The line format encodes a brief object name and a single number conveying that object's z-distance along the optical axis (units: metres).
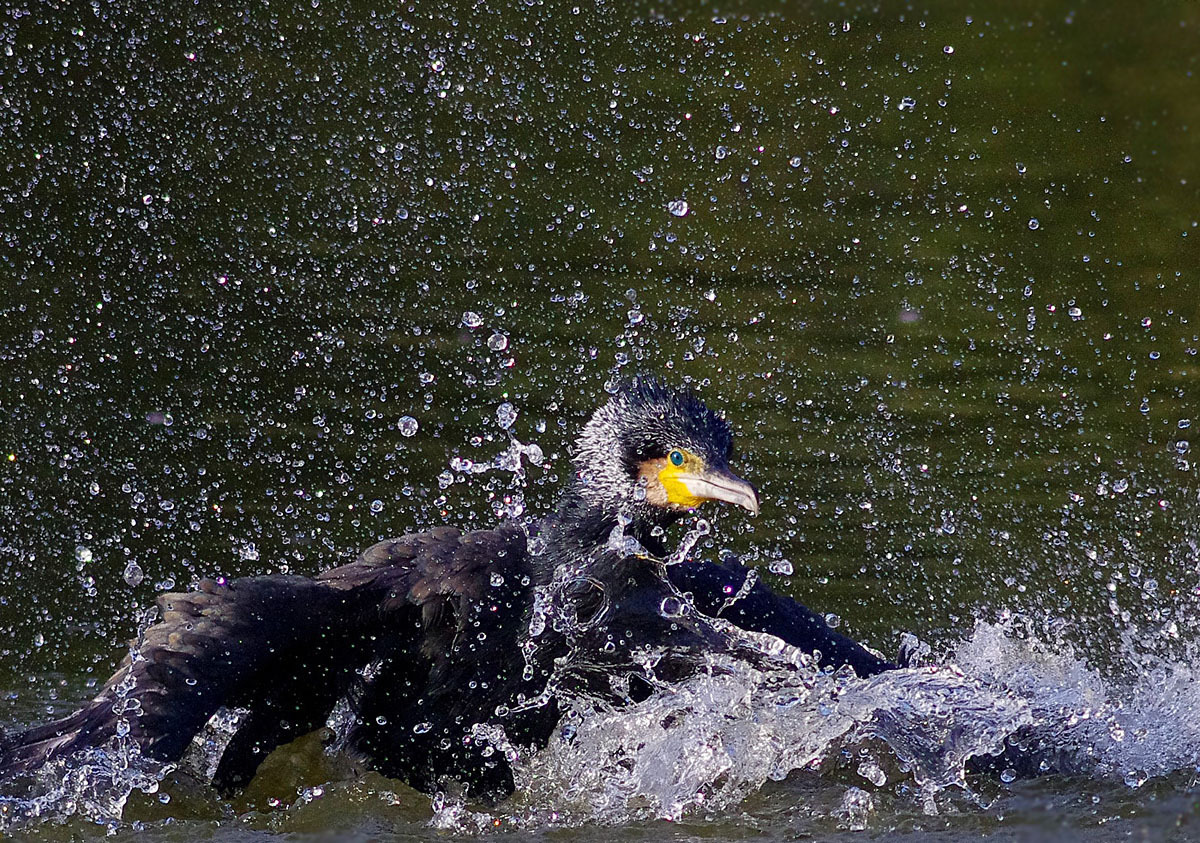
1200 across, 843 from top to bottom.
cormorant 10.25
